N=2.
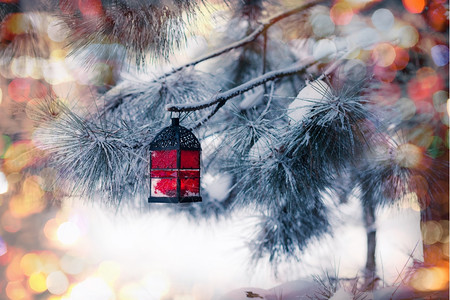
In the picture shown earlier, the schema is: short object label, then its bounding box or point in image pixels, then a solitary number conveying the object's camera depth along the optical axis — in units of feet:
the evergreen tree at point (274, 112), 3.74
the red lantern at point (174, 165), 3.50
